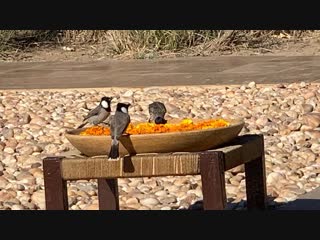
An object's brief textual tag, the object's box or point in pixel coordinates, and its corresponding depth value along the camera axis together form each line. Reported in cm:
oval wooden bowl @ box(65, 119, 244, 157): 973
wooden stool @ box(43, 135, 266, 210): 959
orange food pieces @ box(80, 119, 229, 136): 1012
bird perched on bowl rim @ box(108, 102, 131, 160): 960
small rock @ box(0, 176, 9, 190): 1435
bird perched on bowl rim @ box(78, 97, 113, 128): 1146
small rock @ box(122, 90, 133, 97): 2090
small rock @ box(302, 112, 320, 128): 1706
